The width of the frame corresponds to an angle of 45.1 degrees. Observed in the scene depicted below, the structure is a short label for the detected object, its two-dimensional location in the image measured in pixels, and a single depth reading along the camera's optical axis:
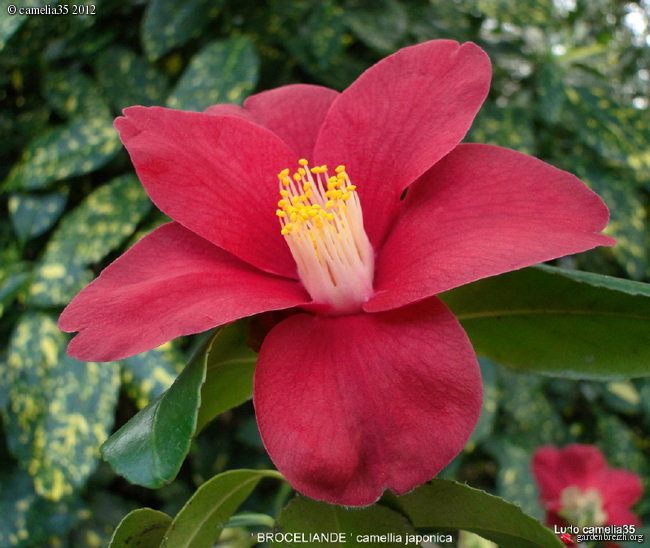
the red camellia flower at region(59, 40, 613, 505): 0.12
